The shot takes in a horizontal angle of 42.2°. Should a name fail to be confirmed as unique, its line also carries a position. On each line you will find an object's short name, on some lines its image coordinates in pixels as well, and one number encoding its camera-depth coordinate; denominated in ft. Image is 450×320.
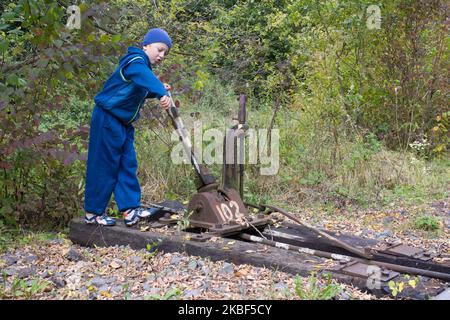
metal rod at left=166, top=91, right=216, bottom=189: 17.14
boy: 16.81
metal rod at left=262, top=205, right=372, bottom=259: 15.53
